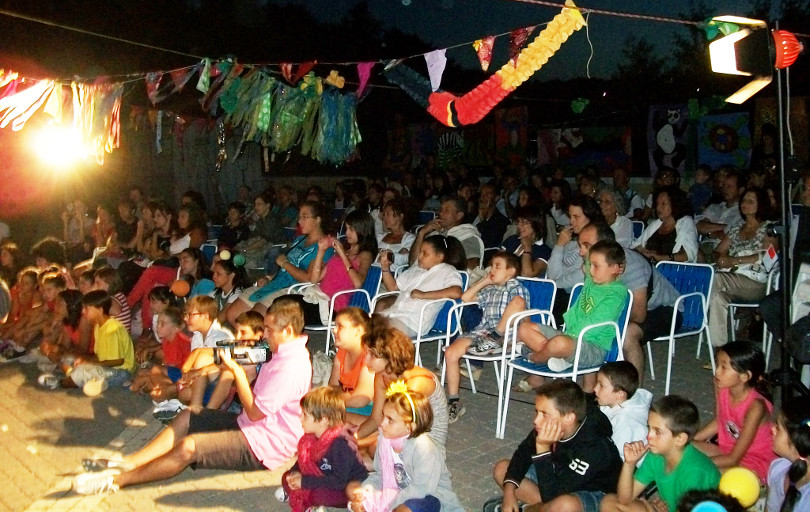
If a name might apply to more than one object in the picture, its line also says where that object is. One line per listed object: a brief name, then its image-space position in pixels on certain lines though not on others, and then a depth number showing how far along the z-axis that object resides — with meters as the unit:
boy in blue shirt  5.30
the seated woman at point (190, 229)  8.84
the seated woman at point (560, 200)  8.98
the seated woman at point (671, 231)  6.52
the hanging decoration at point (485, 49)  5.71
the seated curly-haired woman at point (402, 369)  4.06
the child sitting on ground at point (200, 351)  5.18
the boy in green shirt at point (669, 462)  3.36
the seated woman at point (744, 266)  6.14
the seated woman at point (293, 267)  6.88
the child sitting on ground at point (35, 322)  7.66
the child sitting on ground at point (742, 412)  3.80
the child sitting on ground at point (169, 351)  6.08
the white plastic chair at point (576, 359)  4.72
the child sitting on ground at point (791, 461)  3.01
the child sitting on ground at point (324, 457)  3.89
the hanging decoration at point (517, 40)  5.45
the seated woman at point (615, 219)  7.15
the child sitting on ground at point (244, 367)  4.88
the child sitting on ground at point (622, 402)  3.97
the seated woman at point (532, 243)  6.59
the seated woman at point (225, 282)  7.25
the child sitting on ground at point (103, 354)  6.43
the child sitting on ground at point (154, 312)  6.86
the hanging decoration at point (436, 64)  6.05
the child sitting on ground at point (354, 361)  4.60
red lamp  3.98
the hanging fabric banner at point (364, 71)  6.94
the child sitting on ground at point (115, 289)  7.31
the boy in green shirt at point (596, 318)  4.79
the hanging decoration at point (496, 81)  5.03
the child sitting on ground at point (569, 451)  3.51
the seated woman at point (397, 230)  7.95
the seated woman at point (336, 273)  6.68
